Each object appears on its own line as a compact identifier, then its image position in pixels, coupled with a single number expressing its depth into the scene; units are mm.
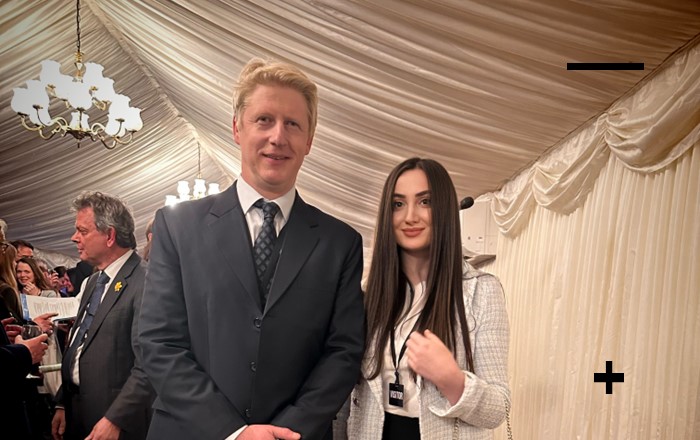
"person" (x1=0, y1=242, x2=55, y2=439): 2244
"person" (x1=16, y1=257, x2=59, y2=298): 4824
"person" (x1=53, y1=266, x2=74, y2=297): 7136
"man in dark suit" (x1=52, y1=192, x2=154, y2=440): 2186
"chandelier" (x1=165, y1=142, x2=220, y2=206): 6965
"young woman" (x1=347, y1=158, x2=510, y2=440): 1393
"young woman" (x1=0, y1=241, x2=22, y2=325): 2764
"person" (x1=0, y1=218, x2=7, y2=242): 2609
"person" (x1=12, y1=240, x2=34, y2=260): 5303
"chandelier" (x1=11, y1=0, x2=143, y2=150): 4207
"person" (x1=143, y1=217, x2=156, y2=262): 3299
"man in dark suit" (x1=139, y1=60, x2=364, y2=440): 1260
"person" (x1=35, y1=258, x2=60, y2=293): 6473
